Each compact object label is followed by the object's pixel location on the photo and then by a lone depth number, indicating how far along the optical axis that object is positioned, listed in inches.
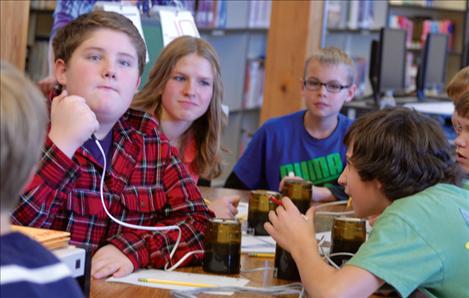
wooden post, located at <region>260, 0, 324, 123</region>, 193.8
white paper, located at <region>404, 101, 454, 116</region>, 217.6
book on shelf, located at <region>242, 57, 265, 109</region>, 249.3
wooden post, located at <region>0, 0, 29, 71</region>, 152.3
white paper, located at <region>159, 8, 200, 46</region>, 150.9
